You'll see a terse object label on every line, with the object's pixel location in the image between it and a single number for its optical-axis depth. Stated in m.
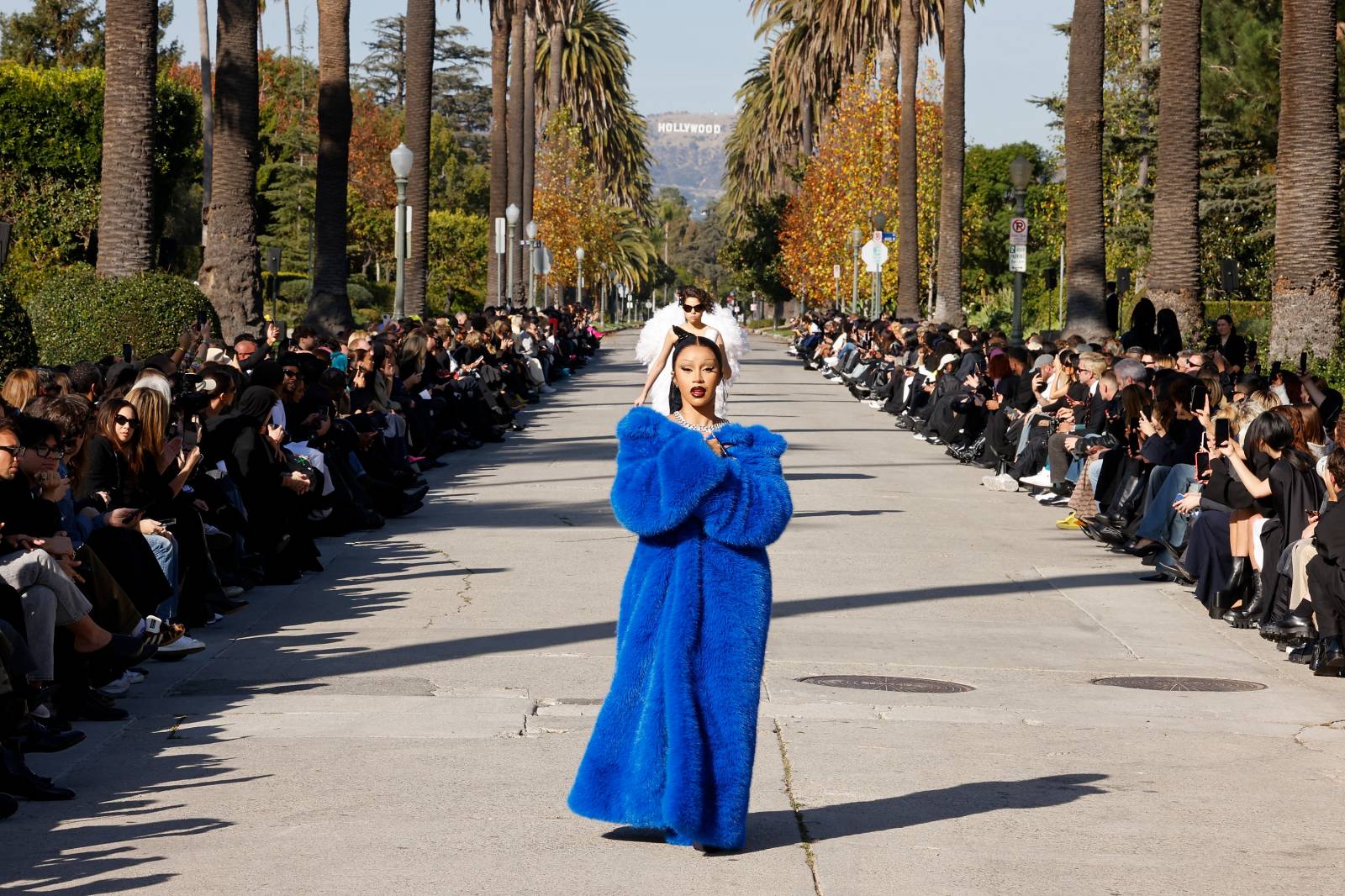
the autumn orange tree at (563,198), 83.00
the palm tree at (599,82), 95.06
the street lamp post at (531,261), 60.44
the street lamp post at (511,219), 51.91
